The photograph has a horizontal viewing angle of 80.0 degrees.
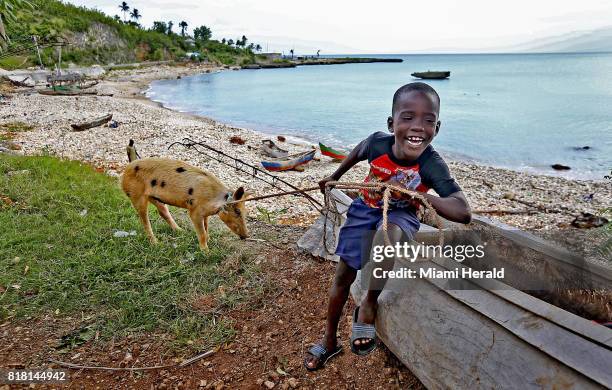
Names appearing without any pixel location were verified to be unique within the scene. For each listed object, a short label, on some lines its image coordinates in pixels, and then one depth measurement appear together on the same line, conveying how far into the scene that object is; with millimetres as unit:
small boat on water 85312
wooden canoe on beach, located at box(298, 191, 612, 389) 2023
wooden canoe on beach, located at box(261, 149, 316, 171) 14258
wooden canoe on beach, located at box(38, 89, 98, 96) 30291
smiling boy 2473
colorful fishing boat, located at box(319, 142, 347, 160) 16781
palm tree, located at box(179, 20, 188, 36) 117525
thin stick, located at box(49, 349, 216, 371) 3385
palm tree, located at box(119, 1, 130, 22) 102419
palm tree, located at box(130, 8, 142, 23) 105312
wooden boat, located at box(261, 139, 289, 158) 16827
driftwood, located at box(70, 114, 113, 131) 17625
